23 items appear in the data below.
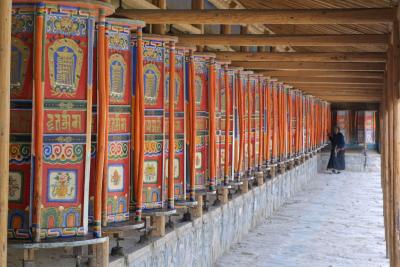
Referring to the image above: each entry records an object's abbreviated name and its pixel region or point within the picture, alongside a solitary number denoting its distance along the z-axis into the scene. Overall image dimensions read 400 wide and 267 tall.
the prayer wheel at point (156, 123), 5.79
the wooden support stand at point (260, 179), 12.24
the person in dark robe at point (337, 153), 23.98
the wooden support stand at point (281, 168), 15.36
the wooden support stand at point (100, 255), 4.65
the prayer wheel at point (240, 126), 9.45
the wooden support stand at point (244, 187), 10.76
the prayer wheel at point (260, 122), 11.38
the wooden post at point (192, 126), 6.89
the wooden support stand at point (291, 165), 16.73
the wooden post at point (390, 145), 7.33
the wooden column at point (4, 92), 3.00
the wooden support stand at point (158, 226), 6.25
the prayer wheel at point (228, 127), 8.66
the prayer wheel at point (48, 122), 4.16
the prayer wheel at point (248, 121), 10.32
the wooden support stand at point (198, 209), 7.70
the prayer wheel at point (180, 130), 6.50
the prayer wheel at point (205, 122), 7.46
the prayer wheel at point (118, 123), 4.79
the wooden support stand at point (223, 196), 9.13
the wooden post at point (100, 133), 4.44
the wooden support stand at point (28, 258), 4.36
